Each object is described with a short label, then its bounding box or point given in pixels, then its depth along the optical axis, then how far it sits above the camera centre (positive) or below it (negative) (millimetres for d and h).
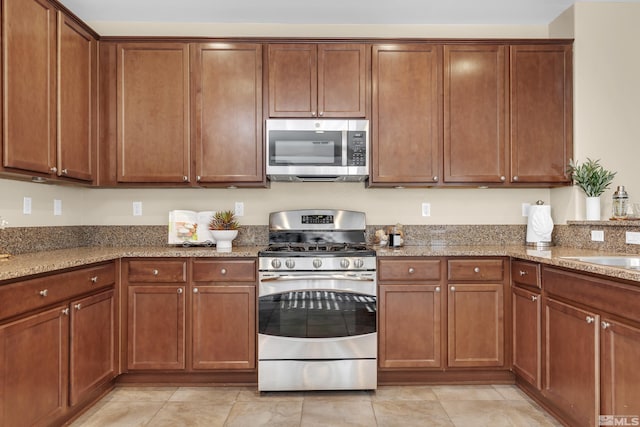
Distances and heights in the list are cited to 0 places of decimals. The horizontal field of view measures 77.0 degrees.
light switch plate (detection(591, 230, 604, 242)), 2699 -141
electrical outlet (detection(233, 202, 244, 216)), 3273 +55
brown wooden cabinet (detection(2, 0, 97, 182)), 2080 +732
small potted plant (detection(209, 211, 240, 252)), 2859 -101
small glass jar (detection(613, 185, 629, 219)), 2643 +77
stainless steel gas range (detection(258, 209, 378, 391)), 2641 -693
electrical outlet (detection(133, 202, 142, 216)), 3273 +41
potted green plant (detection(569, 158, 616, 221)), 2834 +236
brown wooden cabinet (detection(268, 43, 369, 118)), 2941 +993
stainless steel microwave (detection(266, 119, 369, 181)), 2922 +499
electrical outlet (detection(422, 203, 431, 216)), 3320 +68
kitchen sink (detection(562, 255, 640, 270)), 2289 -262
